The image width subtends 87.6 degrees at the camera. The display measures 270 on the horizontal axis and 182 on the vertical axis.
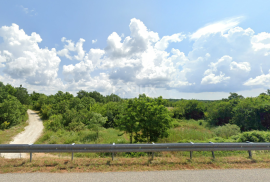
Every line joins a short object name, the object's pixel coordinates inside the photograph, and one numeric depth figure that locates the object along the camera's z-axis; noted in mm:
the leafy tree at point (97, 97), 76812
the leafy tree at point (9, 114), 24931
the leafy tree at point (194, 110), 43669
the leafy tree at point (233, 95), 49125
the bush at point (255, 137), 10003
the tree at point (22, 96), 56488
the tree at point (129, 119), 13125
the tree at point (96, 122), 20359
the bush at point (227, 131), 20322
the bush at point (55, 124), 24648
